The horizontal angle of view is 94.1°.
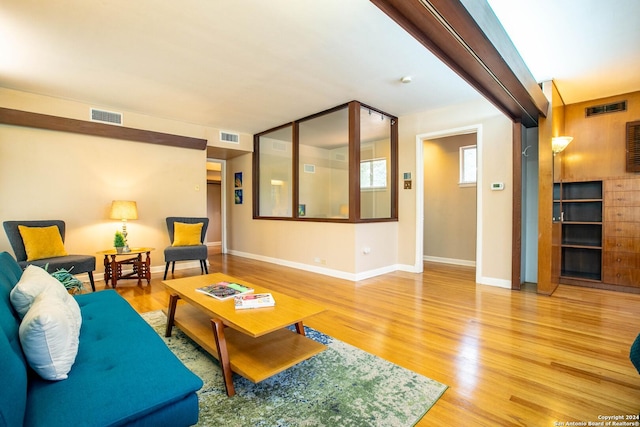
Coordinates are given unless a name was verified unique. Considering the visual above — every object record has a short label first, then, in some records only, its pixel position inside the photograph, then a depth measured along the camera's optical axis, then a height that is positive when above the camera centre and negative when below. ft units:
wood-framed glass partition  15.08 +2.37
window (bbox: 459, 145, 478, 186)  18.40 +2.57
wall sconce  12.73 +2.70
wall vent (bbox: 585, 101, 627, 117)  13.40 +4.44
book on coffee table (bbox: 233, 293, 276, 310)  6.63 -2.13
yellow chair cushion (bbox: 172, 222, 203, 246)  15.69 -1.31
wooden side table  13.65 -2.68
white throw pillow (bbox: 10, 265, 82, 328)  4.84 -1.35
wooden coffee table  5.56 -2.89
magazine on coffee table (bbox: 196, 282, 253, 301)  7.41 -2.14
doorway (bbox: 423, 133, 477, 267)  18.49 +0.39
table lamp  14.15 -0.04
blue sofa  3.07 -2.18
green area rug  4.95 -3.50
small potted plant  14.19 -1.52
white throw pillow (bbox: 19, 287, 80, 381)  3.67 -1.67
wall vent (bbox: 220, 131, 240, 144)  19.74 +4.84
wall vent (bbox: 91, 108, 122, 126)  14.82 +4.74
